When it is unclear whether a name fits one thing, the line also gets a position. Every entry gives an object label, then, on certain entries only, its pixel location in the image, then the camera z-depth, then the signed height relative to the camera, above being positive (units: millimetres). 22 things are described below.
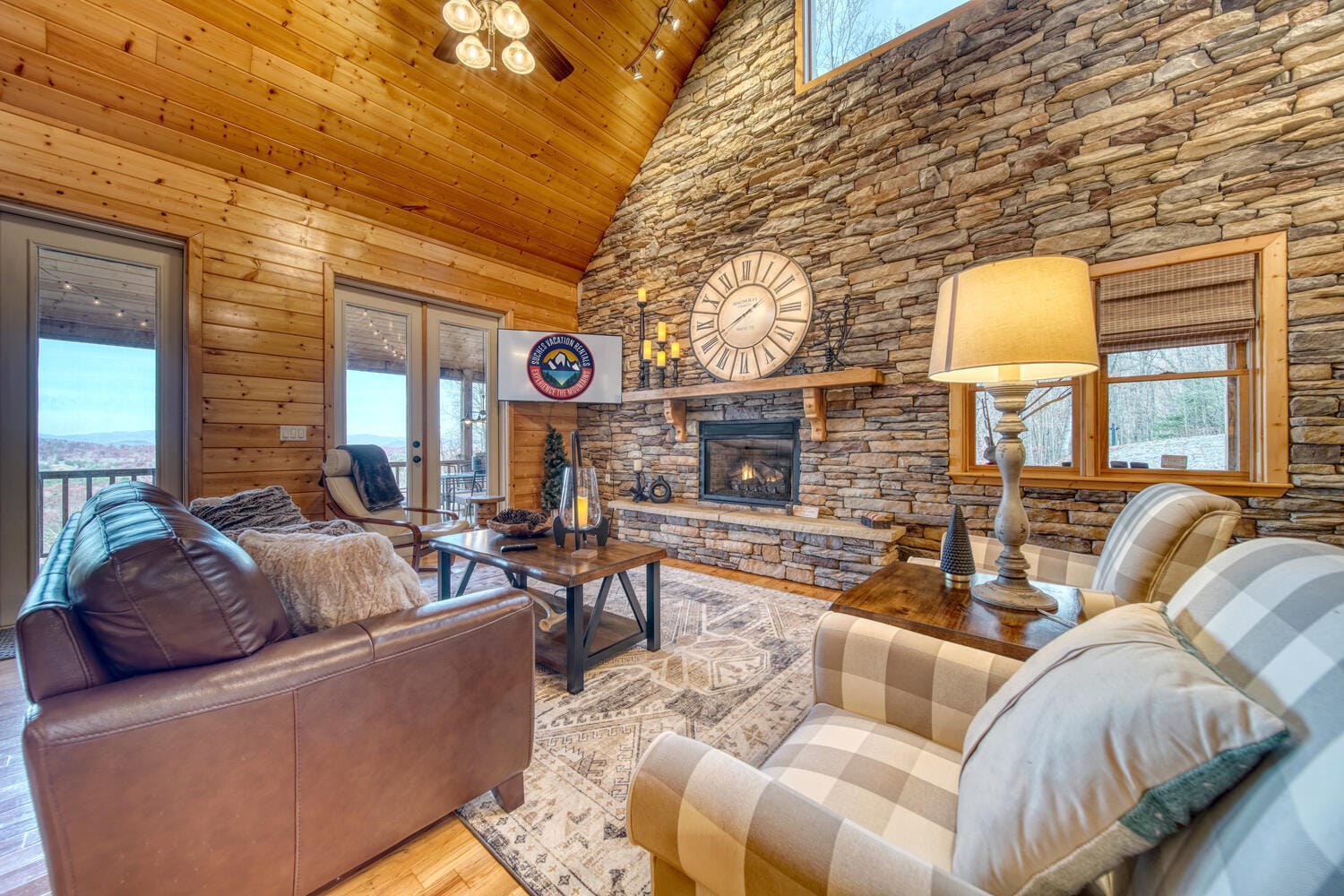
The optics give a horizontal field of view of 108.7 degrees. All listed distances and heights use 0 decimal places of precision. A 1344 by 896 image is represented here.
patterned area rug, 1301 -1060
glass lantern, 2395 -256
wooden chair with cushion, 3438 -472
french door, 4074 +529
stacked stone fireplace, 3535 -436
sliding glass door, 2742 +469
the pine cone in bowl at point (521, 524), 2619 -411
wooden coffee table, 2064 -636
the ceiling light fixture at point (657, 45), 3797 +3378
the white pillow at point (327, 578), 1202 -328
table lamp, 1291 +303
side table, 1216 -473
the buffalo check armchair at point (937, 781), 416 -501
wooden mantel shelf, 3400 +488
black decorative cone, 1622 -365
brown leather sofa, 819 -536
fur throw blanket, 1836 -256
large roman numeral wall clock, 3908 +1142
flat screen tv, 4945 +846
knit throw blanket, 3703 -224
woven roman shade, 2486 +770
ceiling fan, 2455 +2260
